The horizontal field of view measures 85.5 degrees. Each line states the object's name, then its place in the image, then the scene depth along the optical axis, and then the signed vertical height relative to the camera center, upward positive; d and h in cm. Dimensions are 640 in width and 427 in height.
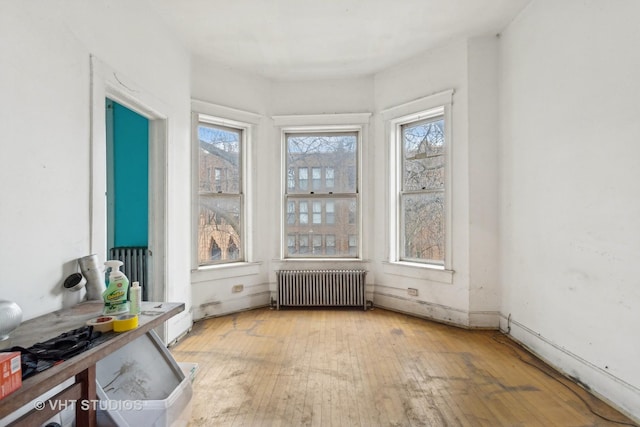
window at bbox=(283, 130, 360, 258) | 482 +28
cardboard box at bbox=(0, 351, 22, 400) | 98 -46
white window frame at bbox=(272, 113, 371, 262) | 470 +117
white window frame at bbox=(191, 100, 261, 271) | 403 +70
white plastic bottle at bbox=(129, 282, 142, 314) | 175 -43
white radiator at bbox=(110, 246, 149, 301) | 352 -46
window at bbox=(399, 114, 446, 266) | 414 +28
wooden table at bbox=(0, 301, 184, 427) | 107 -52
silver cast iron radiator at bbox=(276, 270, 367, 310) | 460 -98
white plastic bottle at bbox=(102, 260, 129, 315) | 176 -41
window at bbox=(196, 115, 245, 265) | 424 +28
